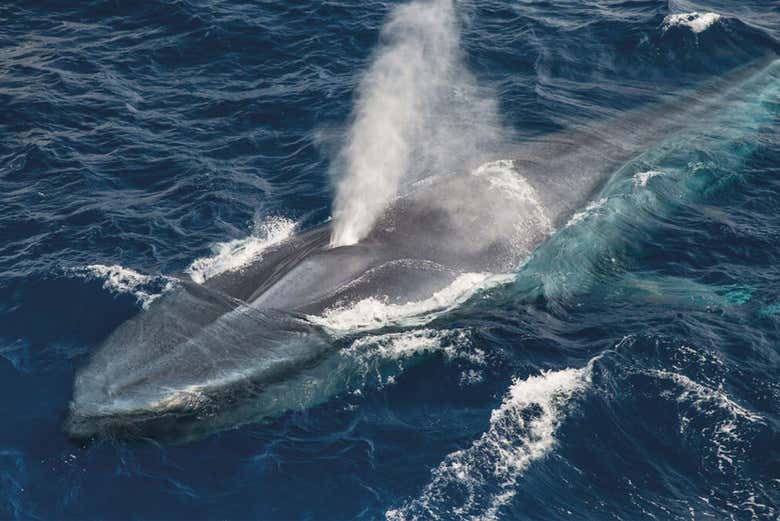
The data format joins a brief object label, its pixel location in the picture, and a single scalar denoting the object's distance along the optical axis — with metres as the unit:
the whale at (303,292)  24.47
